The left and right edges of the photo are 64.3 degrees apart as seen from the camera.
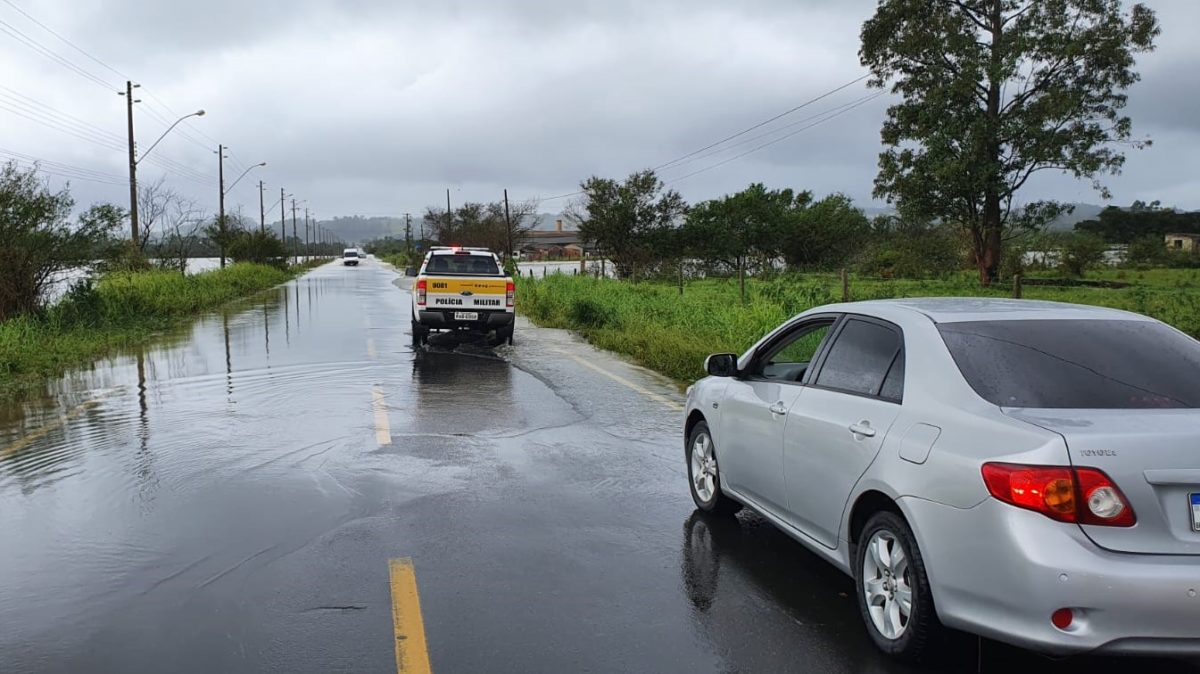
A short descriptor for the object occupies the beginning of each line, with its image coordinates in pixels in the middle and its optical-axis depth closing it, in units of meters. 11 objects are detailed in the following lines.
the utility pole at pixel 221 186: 54.66
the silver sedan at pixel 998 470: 3.26
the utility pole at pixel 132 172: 32.62
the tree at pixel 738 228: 47.28
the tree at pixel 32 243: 17.91
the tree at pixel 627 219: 42.59
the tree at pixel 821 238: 60.16
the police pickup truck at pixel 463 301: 17.39
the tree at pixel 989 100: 35.84
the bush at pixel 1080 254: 34.50
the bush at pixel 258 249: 55.91
